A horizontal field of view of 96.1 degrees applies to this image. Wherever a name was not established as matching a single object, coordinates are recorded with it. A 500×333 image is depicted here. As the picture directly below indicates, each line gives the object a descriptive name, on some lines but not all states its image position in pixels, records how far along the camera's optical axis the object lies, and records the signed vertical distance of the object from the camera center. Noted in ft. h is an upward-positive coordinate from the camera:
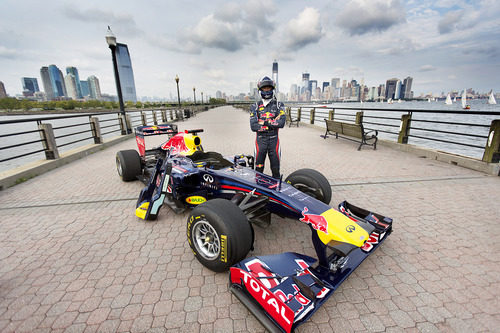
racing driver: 13.00 -1.02
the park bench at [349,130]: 25.60 -3.36
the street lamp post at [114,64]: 33.83 +7.04
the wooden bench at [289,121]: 48.43 -3.58
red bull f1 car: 5.81 -4.14
